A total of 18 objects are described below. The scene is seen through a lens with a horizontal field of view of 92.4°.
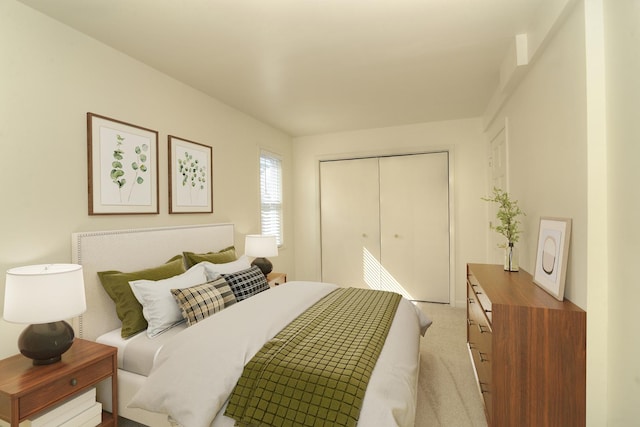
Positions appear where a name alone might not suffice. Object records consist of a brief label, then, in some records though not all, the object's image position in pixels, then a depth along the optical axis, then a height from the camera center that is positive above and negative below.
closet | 4.38 -0.18
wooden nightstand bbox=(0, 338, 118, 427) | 1.39 -0.83
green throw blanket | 1.33 -0.78
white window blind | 4.27 +0.27
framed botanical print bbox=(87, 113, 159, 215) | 2.15 +0.35
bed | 1.45 -0.79
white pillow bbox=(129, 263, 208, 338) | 2.01 -0.61
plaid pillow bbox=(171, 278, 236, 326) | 2.04 -0.61
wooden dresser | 1.48 -0.76
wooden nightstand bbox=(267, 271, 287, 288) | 3.40 -0.76
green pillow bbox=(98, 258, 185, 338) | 2.03 -0.59
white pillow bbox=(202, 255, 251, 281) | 2.55 -0.48
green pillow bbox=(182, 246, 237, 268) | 2.76 -0.42
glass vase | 2.35 -0.38
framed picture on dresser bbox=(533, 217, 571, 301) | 1.65 -0.26
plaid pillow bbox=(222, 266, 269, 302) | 2.46 -0.59
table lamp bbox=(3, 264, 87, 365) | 1.49 -0.46
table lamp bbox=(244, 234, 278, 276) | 3.42 -0.40
